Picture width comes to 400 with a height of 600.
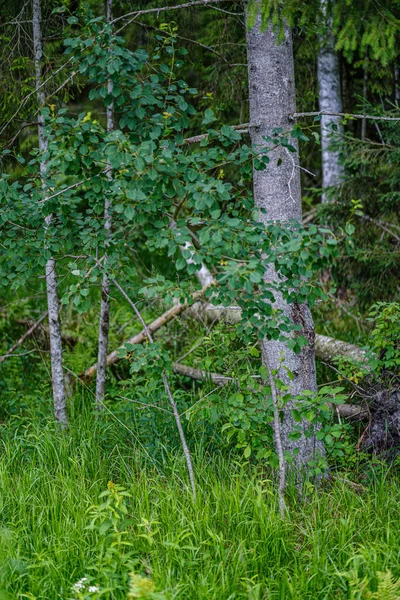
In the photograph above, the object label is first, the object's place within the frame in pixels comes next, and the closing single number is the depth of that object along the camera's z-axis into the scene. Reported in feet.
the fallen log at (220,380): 33.45
